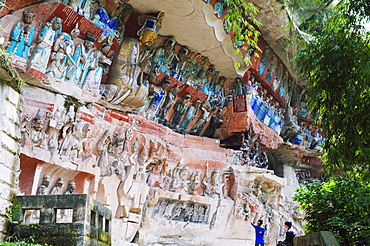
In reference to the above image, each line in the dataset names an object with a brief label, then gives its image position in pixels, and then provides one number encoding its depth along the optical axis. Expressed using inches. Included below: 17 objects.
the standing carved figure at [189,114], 641.0
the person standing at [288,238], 309.5
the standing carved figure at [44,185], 393.9
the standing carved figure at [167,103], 598.9
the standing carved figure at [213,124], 689.6
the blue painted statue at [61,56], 426.9
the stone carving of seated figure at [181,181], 580.1
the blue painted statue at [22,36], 392.2
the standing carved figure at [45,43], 405.1
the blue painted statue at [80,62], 447.2
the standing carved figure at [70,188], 426.3
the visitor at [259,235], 346.6
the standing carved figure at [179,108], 624.1
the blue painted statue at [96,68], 468.1
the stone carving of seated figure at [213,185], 619.3
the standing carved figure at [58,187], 411.2
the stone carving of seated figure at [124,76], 500.1
